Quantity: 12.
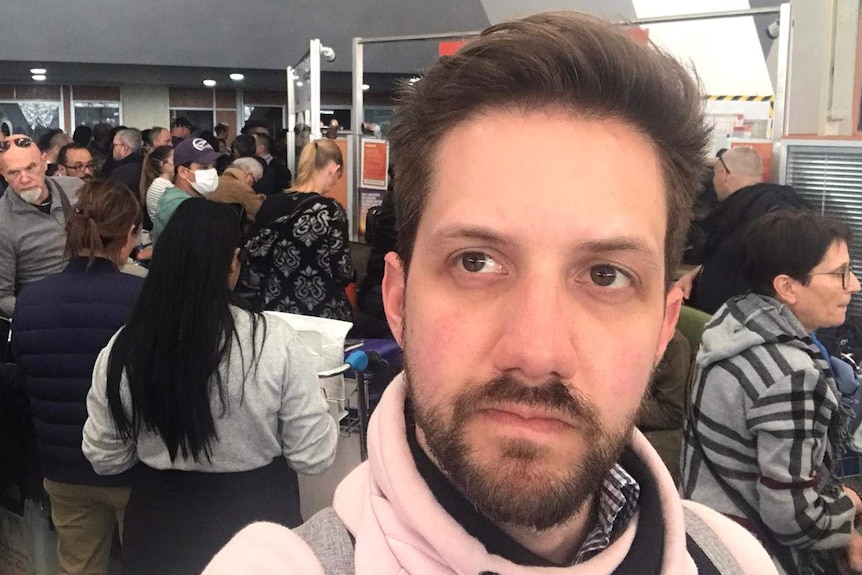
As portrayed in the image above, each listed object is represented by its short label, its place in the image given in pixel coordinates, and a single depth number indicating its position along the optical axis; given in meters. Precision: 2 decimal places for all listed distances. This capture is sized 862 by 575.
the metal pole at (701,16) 3.41
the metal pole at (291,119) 6.48
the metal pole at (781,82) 3.16
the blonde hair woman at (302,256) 3.47
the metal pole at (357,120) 4.86
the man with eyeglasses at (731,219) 2.85
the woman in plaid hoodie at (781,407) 1.73
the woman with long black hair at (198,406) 1.92
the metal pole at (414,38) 4.20
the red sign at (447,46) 3.49
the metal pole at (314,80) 5.00
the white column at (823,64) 4.37
